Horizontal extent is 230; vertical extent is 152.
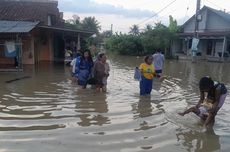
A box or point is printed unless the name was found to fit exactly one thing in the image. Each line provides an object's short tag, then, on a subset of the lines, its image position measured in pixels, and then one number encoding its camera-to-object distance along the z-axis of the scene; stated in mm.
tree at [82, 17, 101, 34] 33670
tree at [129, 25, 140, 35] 40118
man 8257
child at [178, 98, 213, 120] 4074
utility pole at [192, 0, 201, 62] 17450
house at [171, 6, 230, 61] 20022
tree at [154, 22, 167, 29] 22679
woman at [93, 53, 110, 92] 6410
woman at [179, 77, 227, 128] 3728
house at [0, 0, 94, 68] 10504
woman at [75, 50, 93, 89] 6444
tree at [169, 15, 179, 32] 23308
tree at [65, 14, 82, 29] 28358
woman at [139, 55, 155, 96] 5799
